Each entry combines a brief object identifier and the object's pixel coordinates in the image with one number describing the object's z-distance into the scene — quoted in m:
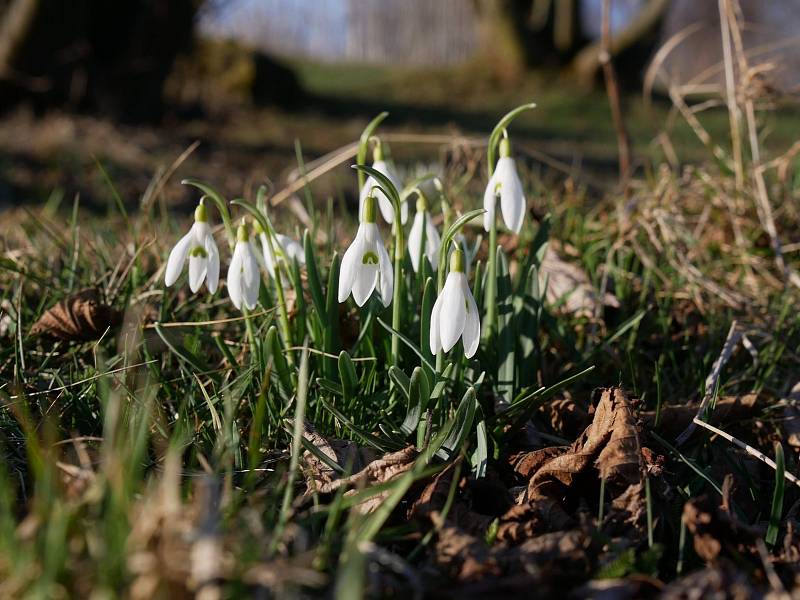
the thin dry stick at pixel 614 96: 0.58
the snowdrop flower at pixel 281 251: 0.38
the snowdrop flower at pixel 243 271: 0.36
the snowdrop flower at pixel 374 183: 0.38
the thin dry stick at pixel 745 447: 0.34
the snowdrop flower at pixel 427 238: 0.38
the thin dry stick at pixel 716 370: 0.38
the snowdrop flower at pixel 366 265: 0.34
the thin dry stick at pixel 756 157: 0.51
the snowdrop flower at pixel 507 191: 0.36
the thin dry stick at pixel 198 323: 0.37
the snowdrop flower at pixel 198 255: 0.36
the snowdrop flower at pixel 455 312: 0.33
